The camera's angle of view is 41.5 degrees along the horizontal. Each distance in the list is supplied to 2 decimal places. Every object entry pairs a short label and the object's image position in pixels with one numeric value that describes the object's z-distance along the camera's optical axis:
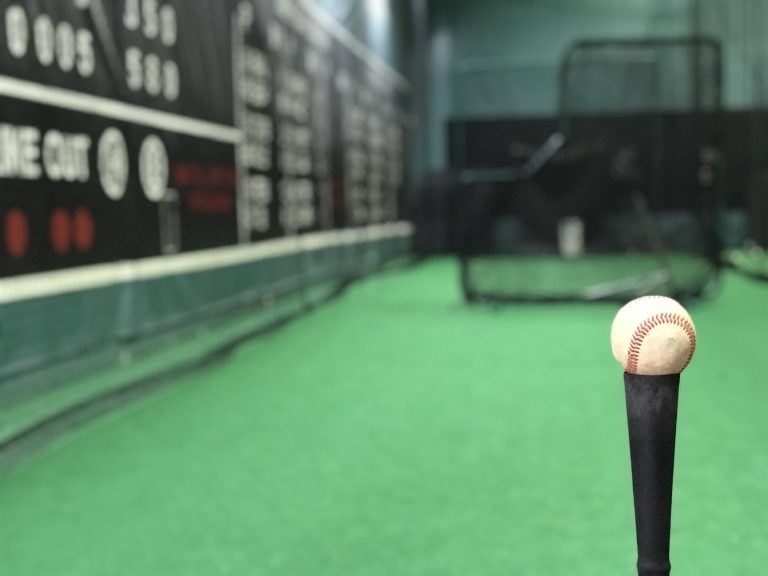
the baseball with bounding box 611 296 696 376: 1.02
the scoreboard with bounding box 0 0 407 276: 3.38
